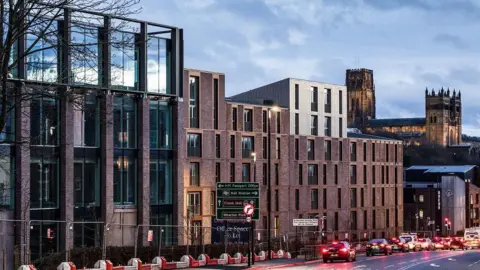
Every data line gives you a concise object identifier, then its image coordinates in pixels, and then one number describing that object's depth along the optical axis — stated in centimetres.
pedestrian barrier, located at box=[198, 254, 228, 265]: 5372
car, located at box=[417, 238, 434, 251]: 9039
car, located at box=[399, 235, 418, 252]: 8469
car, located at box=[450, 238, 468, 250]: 9787
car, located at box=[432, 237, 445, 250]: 9908
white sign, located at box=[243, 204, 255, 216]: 5398
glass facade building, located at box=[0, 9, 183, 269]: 5975
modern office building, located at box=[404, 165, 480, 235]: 15312
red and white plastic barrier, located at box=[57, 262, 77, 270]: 3909
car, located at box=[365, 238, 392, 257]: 7134
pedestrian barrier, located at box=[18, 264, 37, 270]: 3584
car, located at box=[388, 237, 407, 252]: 8124
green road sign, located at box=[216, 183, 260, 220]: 5491
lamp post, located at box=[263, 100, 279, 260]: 10264
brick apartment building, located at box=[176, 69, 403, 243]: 9088
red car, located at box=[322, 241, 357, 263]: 5991
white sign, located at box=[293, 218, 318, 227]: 6469
